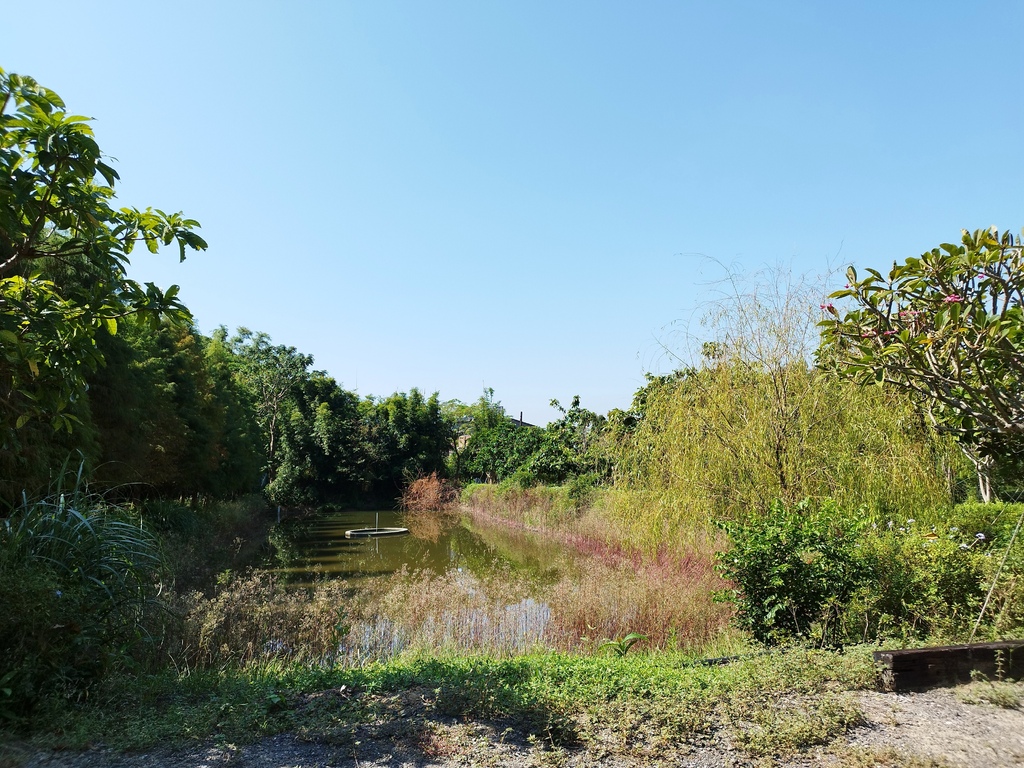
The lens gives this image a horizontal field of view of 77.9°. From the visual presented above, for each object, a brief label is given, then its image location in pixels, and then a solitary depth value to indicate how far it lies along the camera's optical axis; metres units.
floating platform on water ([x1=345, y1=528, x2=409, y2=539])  22.58
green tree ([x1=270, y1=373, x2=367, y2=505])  34.19
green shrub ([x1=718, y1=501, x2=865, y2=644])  5.40
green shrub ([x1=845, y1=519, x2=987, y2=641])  5.39
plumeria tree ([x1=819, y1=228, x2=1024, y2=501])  3.77
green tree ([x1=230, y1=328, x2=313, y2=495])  35.59
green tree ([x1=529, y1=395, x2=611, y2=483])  24.73
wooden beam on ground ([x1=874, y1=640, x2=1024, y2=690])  3.85
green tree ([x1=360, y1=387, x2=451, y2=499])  36.03
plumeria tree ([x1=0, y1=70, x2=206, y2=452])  2.78
